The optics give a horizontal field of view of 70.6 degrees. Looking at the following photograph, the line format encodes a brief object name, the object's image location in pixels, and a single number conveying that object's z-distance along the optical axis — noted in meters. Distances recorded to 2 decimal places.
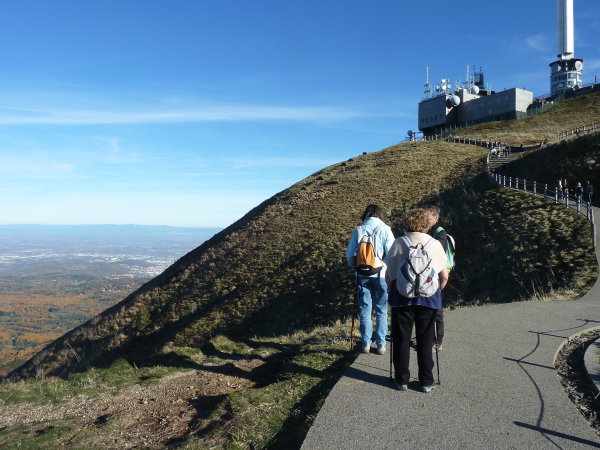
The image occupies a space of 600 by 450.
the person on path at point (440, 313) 6.14
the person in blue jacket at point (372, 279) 6.17
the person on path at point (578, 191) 22.37
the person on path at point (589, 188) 21.04
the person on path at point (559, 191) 22.02
